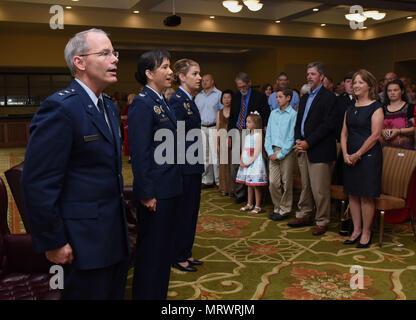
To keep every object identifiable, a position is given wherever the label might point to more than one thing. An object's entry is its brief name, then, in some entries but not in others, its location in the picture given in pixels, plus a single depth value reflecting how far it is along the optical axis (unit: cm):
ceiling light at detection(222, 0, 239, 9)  942
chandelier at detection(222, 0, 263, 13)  908
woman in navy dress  400
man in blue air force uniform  158
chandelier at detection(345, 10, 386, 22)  1003
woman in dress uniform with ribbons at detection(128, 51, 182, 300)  252
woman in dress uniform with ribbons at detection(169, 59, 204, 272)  340
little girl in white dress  548
